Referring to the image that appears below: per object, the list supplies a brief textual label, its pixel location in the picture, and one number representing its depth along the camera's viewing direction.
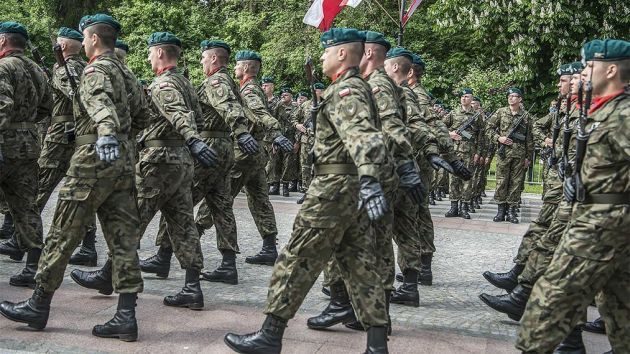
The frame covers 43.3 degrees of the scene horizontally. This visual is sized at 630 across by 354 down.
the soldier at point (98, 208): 5.34
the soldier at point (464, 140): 14.15
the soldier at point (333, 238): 4.86
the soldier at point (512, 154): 13.65
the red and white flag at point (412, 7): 12.88
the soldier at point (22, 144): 6.95
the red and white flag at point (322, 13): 8.19
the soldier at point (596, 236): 4.24
